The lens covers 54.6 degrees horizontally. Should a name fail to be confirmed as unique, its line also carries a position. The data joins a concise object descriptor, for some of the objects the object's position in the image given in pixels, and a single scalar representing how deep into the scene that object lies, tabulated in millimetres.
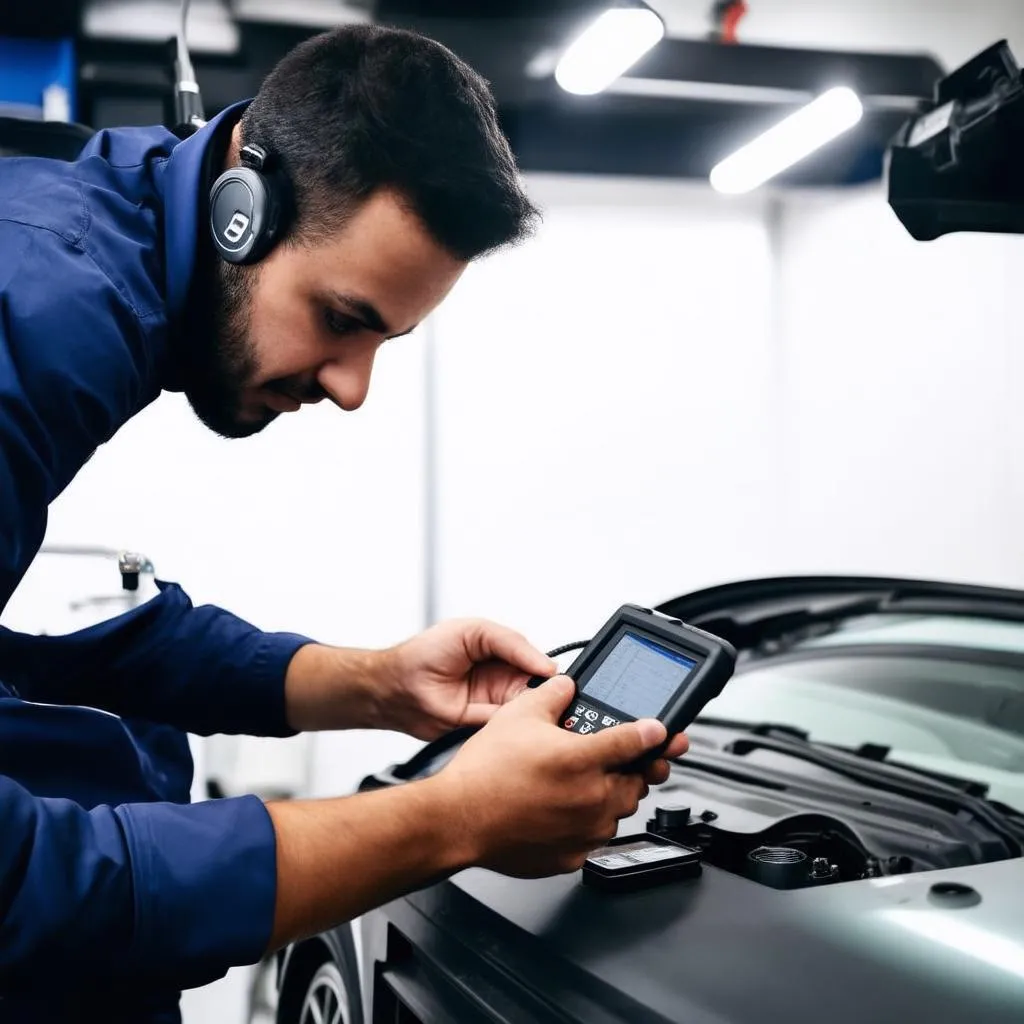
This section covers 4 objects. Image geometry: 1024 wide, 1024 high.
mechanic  699
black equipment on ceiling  1047
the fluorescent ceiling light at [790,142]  2846
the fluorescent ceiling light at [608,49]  2318
